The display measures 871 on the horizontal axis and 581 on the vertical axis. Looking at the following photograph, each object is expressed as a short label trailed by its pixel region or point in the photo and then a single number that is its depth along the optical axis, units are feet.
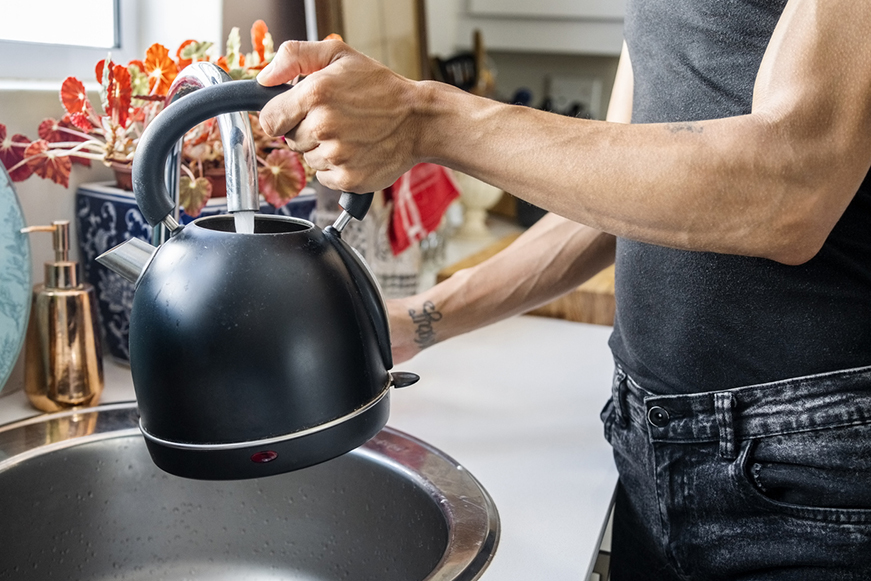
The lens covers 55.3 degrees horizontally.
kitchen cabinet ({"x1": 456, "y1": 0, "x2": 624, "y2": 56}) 7.57
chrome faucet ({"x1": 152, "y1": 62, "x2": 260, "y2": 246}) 1.74
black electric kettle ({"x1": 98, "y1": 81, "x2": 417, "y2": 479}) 1.58
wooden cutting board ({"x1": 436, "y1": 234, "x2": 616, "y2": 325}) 4.93
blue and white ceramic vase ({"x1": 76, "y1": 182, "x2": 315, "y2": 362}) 3.31
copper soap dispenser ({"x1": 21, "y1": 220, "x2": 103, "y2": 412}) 2.99
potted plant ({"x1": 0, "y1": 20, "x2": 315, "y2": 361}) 2.90
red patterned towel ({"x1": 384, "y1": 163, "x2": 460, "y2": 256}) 5.08
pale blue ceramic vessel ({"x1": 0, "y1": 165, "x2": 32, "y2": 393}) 2.89
